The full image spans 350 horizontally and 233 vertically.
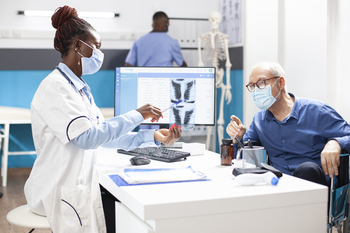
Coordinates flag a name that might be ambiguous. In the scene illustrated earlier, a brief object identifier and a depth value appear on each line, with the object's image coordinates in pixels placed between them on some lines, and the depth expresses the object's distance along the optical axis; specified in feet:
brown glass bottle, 5.11
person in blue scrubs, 13.56
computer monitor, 7.65
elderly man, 6.37
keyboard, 5.61
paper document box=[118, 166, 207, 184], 4.06
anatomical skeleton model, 13.76
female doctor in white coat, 4.77
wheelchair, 5.26
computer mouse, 5.23
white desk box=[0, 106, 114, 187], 12.47
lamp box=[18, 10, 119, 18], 14.42
